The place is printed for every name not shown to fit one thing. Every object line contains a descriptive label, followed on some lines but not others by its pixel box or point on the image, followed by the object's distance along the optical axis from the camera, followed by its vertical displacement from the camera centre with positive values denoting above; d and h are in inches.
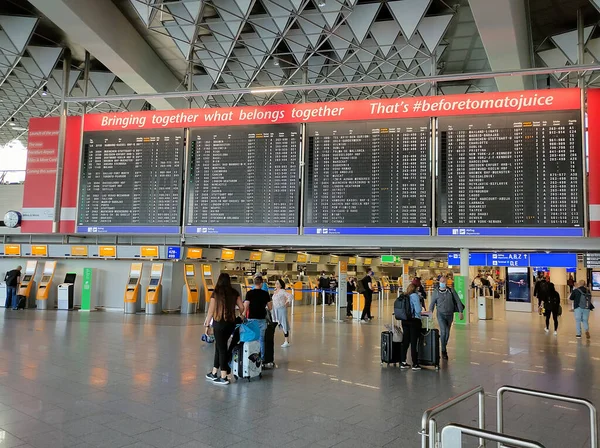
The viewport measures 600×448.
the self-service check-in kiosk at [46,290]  664.4 -45.7
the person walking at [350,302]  645.9 -51.3
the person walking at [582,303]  448.1 -29.4
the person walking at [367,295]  596.0 -36.5
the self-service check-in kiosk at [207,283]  677.9 -30.8
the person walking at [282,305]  355.6 -31.1
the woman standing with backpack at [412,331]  293.7 -40.2
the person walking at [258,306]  285.1 -26.1
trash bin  644.1 -52.9
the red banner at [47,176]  413.7 +73.5
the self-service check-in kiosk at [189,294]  642.2 -44.2
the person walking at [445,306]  333.1 -26.3
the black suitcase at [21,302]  657.6 -62.9
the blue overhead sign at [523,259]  603.5 +14.9
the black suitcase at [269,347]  287.3 -50.9
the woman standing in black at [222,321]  245.4 -30.8
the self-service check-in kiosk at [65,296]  653.9 -52.3
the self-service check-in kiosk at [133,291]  630.5 -42.2
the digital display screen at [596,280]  1347.3 -21.4
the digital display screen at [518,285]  830.5 -26.1
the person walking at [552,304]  497.7 -35.8
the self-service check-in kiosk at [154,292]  619.5 -41.4
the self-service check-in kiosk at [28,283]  671.8 -37.0
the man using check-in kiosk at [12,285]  661.3 -39.7
